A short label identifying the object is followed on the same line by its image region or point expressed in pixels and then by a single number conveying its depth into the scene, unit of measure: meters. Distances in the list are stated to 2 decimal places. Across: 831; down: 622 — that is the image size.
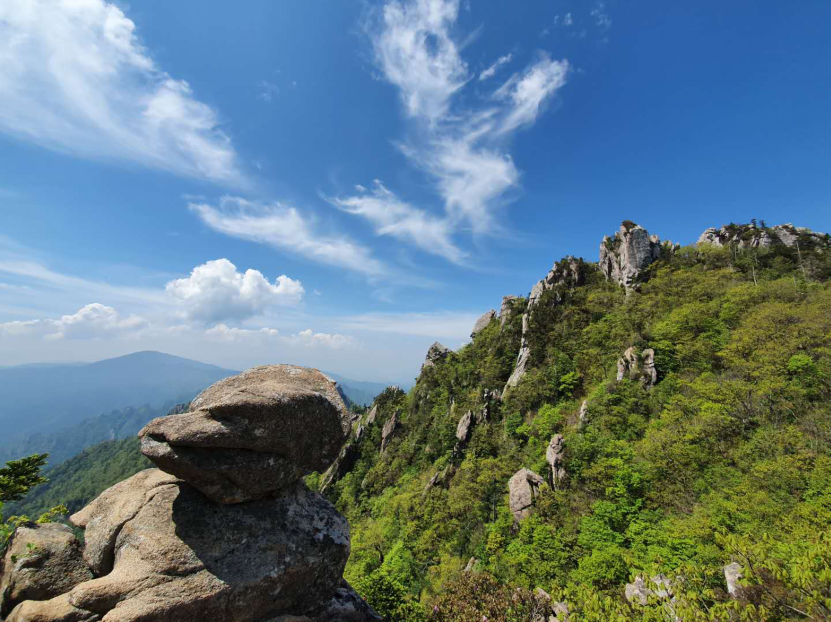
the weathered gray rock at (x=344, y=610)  8.80
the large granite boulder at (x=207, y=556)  6.65
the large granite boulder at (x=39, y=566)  6.77
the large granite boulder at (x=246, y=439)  7.74
